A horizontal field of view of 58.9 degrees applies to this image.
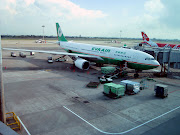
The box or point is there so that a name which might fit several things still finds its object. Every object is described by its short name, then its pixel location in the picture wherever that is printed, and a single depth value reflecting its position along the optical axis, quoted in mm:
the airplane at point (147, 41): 58219
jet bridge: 28141
